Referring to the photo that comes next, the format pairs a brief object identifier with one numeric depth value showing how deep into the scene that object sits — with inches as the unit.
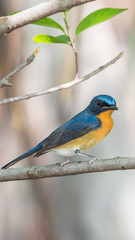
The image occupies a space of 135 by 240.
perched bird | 258.5
